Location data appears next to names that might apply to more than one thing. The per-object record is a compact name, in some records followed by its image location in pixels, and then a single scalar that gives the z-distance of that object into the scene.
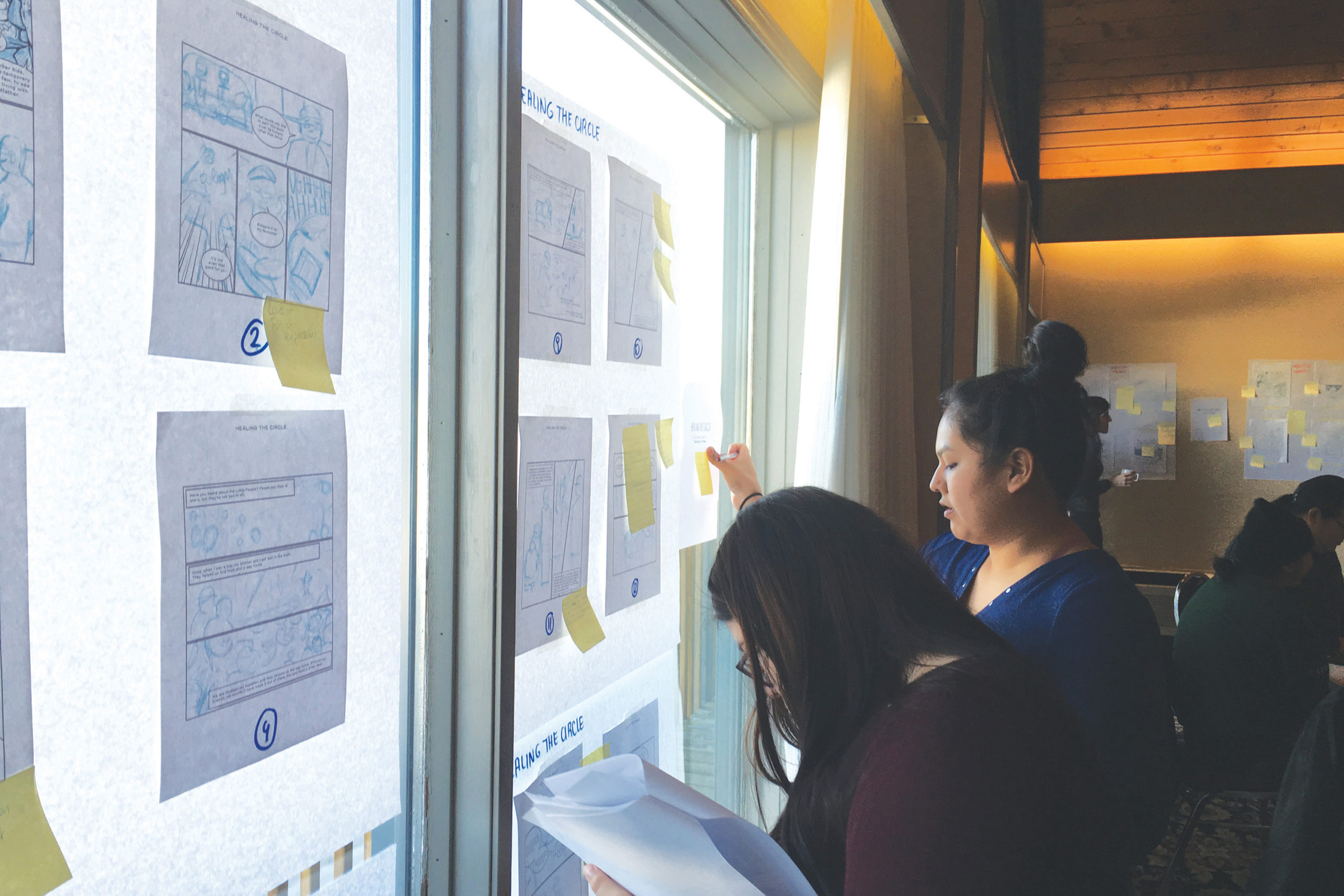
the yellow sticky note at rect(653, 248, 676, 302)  1.45
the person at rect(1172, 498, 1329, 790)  2.75
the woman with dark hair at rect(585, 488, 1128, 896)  0.86
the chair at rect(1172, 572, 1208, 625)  3.69
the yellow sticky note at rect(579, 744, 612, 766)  1.34
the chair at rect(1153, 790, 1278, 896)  2.84
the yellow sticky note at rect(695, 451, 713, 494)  1.71
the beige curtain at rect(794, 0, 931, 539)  1.81
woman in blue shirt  1.41
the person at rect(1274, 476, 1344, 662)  3.65
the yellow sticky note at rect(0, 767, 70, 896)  0.52
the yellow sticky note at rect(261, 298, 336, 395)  0.69
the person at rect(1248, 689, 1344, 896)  1.74
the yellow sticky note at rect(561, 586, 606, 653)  1.21
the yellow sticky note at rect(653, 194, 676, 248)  1.44
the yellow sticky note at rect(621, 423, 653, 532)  1.37
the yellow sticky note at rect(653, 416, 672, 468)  1.50
